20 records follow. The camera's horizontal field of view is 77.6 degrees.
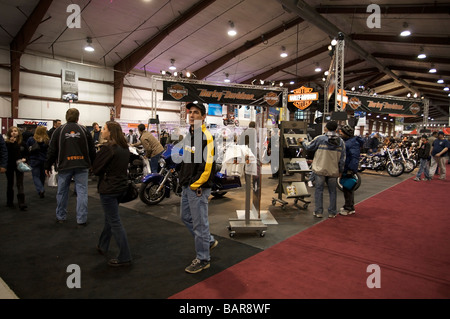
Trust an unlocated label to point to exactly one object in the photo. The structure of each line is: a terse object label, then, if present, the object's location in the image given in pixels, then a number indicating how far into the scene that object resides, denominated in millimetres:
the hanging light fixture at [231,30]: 13512
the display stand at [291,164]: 5562
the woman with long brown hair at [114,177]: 2840
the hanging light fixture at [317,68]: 20131
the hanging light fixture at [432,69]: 16053
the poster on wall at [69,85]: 15705
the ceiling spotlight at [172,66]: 17422
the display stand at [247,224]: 3891
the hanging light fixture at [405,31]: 11130
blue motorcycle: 5443
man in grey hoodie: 4727
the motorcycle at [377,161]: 10664
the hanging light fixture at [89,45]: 14084
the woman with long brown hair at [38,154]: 5527
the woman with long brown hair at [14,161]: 4961
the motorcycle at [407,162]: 10984
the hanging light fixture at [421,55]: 14012
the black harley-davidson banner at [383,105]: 13820
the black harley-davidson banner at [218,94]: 10625
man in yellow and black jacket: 2785
